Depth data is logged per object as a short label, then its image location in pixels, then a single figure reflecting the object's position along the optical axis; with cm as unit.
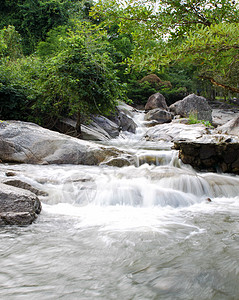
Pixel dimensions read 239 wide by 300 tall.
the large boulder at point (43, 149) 708
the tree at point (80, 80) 919
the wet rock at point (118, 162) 707
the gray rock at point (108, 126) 1335
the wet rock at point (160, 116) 1842
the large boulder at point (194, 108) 1817
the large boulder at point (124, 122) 1534
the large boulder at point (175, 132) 1092
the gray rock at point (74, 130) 1074
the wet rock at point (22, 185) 439
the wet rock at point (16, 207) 333
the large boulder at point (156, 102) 2189
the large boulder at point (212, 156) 674
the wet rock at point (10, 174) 511
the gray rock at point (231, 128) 1140
